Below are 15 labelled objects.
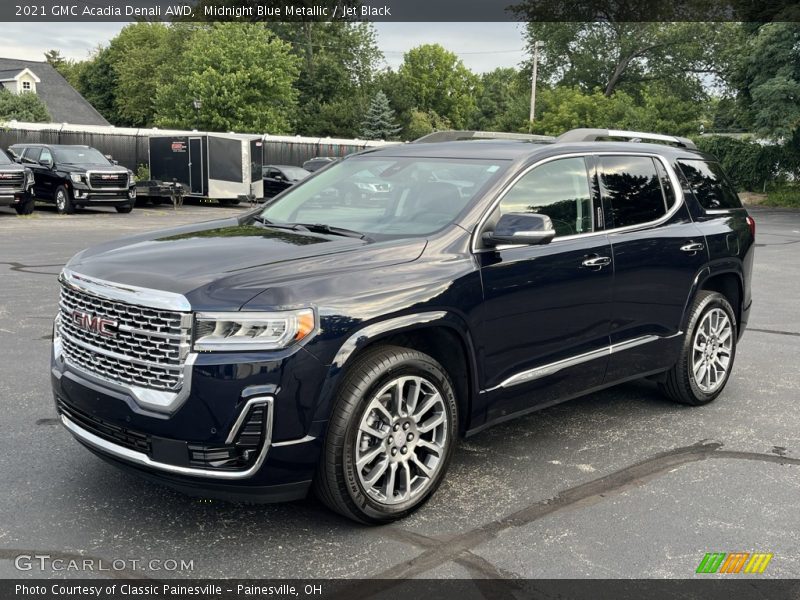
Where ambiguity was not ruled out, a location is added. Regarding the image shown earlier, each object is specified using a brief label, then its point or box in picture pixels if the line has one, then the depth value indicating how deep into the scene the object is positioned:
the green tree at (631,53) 60.22
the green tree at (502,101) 57.06
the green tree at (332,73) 67.06
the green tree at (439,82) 86.62
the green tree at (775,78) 27.84
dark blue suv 3.52
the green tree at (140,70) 76.56
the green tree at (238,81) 55.50
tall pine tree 64.62
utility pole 48.41
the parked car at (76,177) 23.88
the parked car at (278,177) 32.69
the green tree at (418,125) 72.06
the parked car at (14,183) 21.50
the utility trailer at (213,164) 31.09
